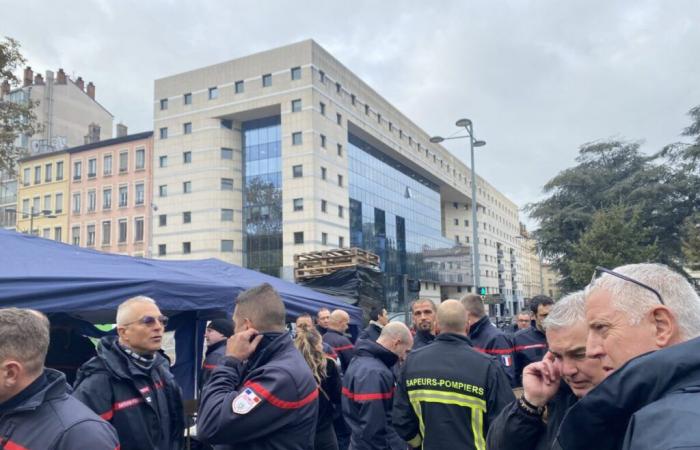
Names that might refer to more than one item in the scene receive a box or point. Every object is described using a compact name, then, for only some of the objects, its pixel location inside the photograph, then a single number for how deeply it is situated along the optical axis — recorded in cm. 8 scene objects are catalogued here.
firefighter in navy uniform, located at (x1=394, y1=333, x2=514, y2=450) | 360
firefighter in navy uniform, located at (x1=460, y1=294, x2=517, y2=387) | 593
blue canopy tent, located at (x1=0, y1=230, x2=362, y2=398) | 471
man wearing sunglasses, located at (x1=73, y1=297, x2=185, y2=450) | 326
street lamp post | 1883
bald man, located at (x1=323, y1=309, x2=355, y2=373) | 688
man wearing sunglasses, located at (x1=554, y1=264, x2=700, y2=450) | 111
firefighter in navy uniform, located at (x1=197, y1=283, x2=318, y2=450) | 277
